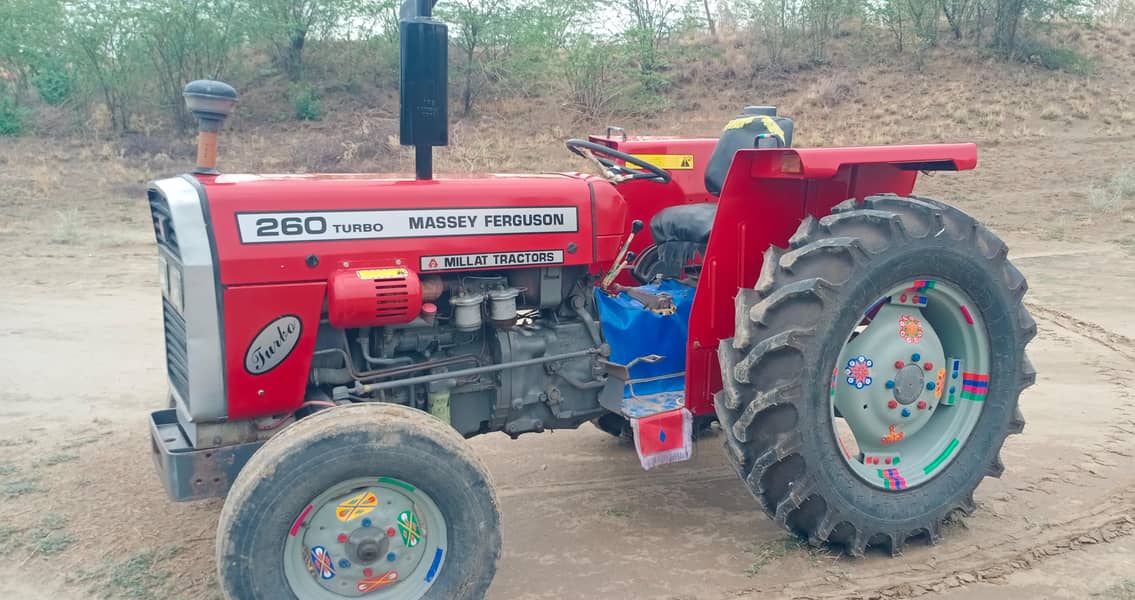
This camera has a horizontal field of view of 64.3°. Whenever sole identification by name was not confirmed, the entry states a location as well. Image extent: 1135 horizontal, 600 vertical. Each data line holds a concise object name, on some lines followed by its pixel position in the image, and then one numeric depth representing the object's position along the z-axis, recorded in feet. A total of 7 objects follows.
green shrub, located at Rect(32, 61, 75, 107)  59.57
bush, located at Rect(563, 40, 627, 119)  62.49
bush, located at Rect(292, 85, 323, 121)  60.75
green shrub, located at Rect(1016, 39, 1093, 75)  61.31
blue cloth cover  12.62
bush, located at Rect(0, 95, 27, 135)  55.67
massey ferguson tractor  9.56
